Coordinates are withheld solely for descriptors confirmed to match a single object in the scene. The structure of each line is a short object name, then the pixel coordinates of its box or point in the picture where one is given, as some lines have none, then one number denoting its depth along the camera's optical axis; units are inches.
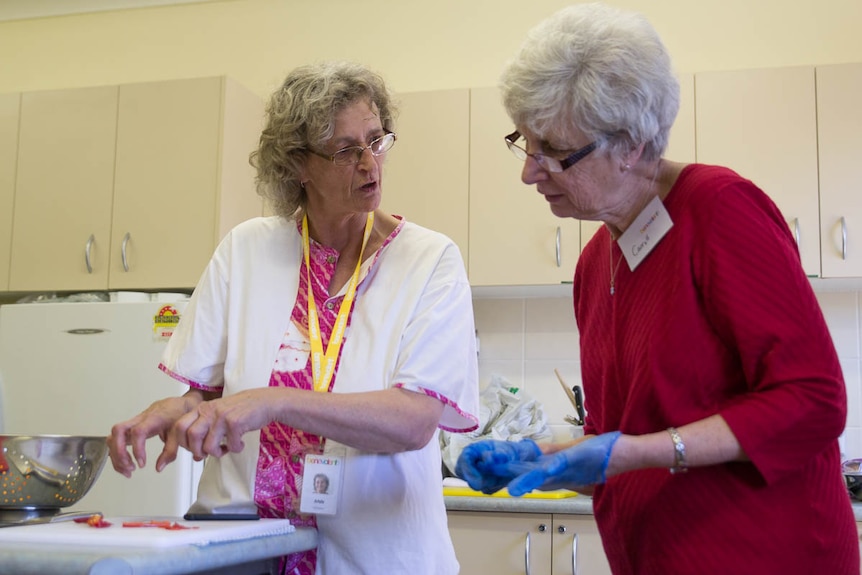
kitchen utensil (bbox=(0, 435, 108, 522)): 54.9
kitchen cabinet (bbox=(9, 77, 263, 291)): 129.6
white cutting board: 43.1
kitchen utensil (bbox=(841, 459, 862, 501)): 105.2
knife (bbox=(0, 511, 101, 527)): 52.4
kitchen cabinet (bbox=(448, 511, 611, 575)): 103.6
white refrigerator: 116.4
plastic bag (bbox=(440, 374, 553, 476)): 120.8
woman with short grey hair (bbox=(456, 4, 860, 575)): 40.9
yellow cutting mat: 107.0
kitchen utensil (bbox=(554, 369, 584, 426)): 125.1
